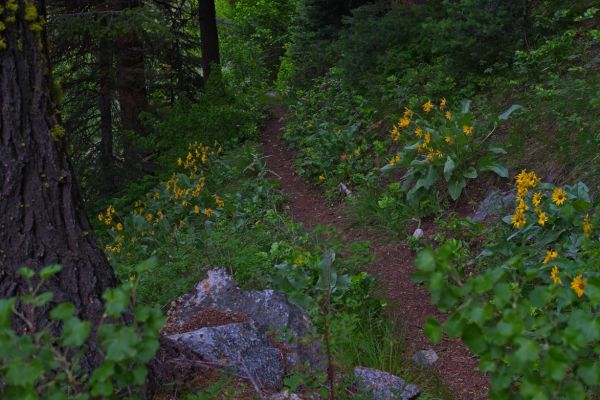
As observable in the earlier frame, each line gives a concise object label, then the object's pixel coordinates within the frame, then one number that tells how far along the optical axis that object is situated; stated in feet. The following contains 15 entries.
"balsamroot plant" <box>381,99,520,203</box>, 20.61
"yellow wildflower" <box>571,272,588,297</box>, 11.17
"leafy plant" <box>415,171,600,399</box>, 6.07
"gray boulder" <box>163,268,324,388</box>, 11.68
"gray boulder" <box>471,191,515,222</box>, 18.46
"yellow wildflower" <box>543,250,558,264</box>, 13.42
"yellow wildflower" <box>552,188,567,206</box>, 15.51
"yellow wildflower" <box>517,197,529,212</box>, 16.20
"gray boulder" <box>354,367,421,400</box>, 11.29
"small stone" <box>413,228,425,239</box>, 20.04
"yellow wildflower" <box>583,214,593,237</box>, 13.93
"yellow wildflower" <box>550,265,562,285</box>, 12.30
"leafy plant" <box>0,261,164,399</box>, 5.74
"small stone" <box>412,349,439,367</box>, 14.38
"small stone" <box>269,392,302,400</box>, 10.70
